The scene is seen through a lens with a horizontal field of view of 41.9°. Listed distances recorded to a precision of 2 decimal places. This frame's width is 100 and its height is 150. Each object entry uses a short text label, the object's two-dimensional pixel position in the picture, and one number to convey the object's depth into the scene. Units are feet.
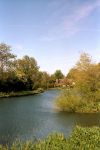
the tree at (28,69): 111.66
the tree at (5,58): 100.69
